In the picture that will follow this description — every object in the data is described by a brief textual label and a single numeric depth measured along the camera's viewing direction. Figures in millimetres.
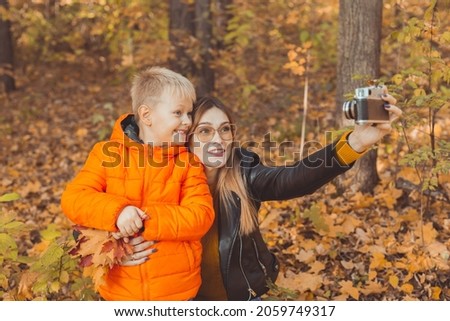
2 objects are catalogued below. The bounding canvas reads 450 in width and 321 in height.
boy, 2408
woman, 2758
